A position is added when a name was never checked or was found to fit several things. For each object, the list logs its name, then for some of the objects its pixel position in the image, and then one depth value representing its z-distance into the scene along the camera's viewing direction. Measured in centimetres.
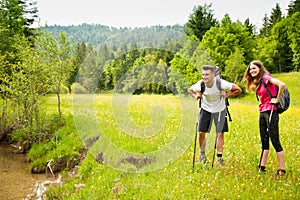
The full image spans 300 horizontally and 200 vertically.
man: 754
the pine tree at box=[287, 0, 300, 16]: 6725
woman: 698
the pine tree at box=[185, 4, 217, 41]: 4054
